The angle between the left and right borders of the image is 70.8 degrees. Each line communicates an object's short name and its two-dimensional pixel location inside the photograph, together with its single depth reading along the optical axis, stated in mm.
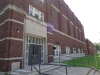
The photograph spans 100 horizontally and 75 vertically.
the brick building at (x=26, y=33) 5753
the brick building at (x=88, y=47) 32331
